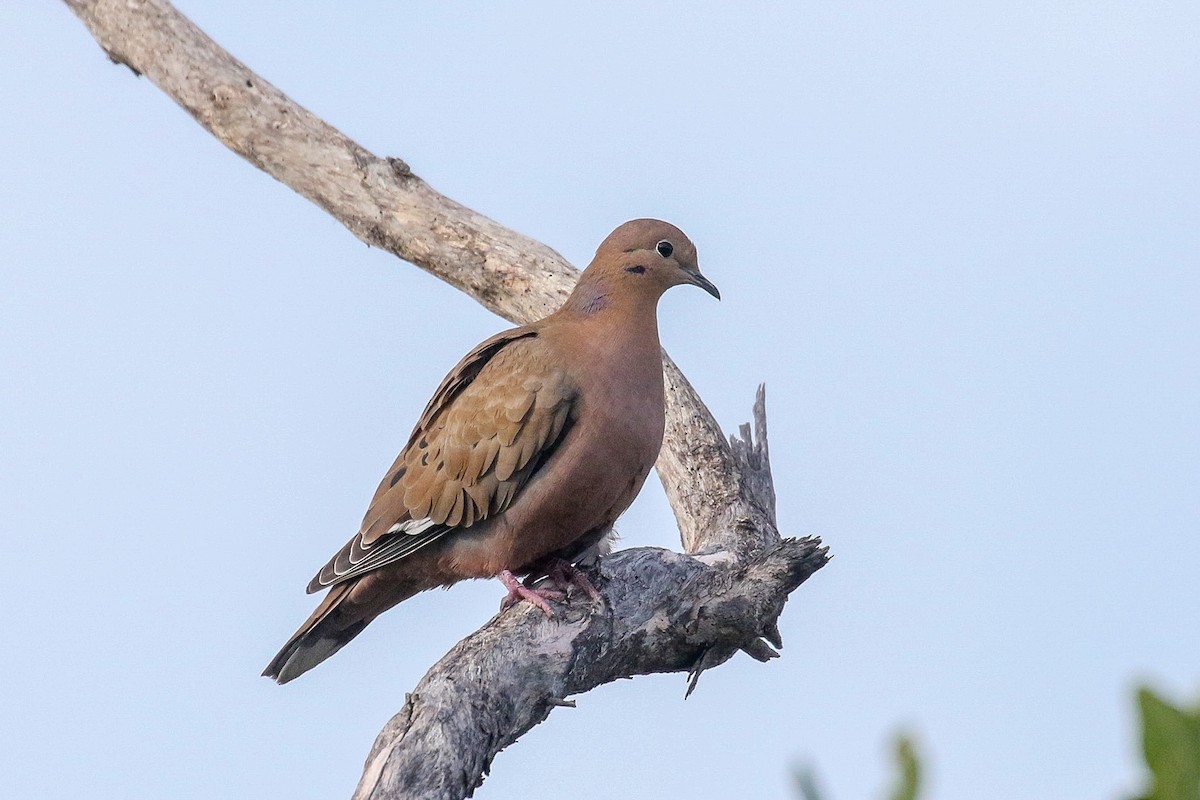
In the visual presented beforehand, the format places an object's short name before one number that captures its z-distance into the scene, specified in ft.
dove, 30.19
